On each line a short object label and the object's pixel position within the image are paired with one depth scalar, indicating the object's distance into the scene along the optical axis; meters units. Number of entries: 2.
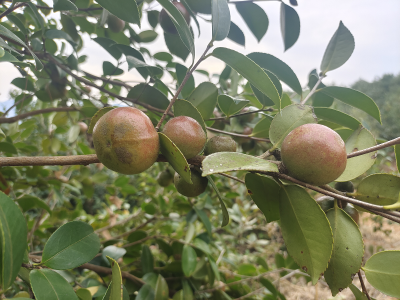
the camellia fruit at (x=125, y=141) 0.38
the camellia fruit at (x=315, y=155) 0.36
